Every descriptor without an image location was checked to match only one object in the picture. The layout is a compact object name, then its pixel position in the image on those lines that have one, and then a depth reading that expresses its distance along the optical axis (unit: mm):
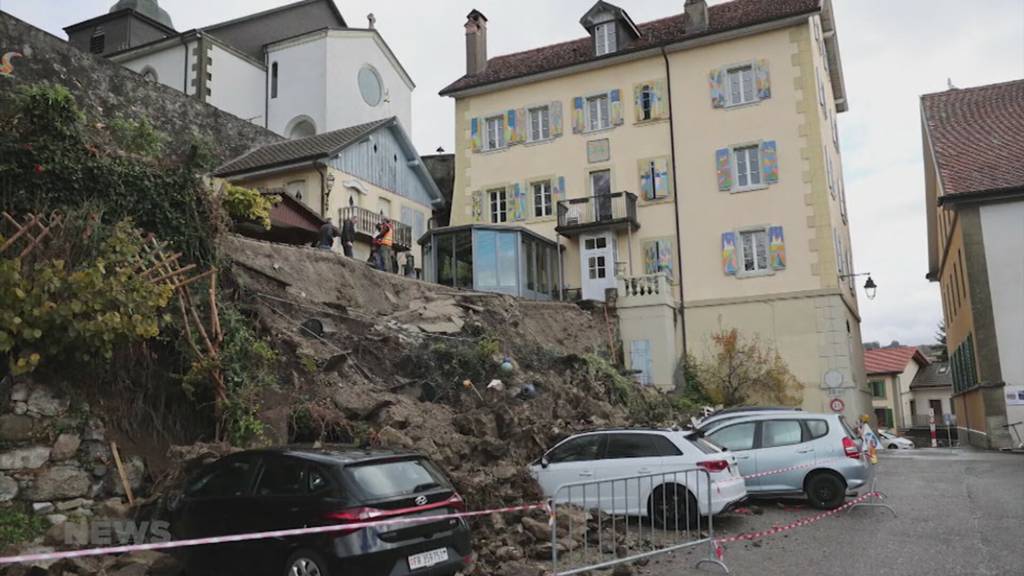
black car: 6578
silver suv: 12070
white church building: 39656
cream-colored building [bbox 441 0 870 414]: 26062
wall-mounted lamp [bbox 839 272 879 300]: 24828
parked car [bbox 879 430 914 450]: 32688
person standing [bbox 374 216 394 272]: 22297
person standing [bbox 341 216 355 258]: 21922
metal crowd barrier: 8812
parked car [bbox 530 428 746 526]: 10398
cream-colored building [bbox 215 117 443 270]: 28906
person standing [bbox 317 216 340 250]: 20328
